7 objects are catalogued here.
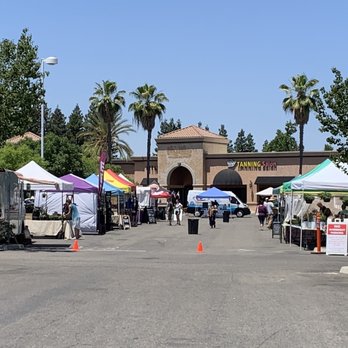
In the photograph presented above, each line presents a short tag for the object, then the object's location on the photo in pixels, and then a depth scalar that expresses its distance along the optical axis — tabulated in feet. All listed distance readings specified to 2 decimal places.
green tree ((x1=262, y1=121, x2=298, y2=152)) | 326.65
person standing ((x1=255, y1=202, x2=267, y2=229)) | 129.39
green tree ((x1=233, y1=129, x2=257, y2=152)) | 481.05
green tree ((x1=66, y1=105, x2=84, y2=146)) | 351.75
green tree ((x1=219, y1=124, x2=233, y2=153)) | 533.55
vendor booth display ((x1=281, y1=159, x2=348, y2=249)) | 77.15
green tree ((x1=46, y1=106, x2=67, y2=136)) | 357.00
